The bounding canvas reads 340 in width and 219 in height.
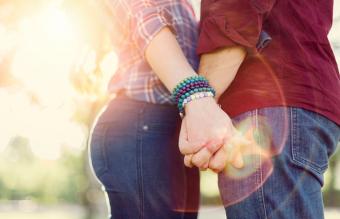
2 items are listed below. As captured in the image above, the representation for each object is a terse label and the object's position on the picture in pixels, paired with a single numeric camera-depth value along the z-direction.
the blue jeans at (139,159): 1.72
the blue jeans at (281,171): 1.48
